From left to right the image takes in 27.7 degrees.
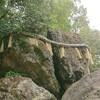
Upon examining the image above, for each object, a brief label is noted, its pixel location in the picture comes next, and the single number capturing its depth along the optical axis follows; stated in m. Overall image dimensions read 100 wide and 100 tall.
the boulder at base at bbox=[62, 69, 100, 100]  4.83
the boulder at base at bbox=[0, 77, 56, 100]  5.69
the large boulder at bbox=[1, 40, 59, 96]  7.14
